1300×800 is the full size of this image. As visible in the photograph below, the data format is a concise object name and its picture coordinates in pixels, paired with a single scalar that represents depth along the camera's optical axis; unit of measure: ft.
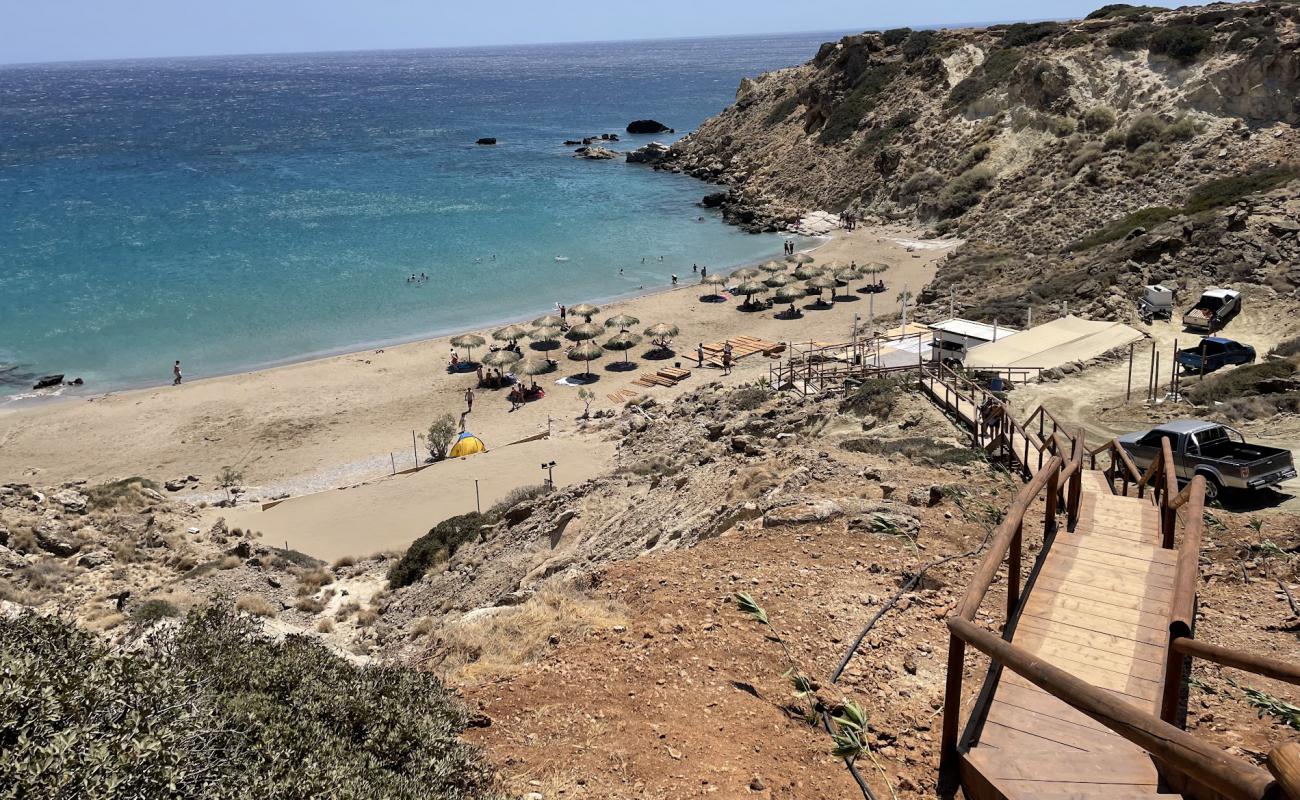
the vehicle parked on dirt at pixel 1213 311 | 79.87
